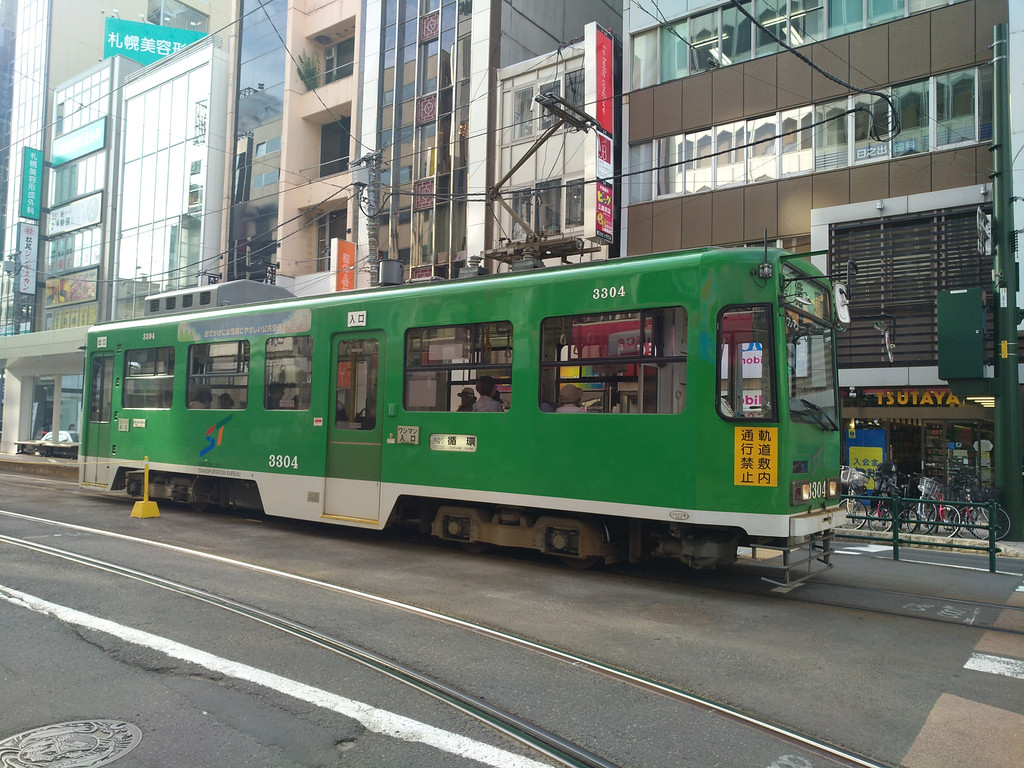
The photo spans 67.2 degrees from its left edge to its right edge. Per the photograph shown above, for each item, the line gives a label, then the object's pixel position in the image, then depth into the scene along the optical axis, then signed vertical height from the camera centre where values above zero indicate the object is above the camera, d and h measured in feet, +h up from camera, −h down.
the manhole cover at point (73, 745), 12.28 -5.40
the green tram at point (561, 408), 24.11 +0.79
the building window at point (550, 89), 75.41 +32.99
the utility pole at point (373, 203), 59.00 +17.82
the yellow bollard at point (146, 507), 40.96 -4.55
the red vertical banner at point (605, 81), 70.81 +32.69
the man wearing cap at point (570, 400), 27.02 +1.06
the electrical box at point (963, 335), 45.55 +6.09
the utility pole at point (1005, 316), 43.62 +6.98
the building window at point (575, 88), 73.61 +32.98
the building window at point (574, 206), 72.79 +21.33
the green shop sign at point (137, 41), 150.61 +75.79
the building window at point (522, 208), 76.84 +22.22
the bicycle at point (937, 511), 35.22 -4.09
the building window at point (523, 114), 78.84 +32.51
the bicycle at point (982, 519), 42.06 -4.65
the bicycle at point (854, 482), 52.11 -3.34
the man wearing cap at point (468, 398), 29.86 +1.18
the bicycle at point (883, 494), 42.44 -3.97
